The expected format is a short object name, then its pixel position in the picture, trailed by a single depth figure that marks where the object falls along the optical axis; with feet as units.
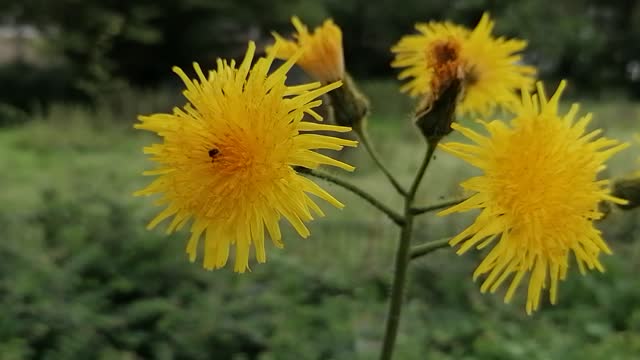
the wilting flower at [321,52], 1.07
